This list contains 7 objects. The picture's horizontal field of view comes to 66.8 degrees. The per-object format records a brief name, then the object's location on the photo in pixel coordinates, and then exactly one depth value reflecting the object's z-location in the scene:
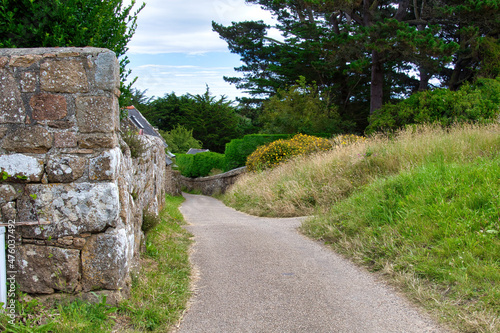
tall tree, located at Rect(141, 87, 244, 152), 44.88
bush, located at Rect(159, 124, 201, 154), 40.81
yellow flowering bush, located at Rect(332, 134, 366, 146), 12.14
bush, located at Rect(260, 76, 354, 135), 21.22
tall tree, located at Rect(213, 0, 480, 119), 15.73
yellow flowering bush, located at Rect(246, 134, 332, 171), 15.40
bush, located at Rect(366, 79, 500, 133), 11.88
